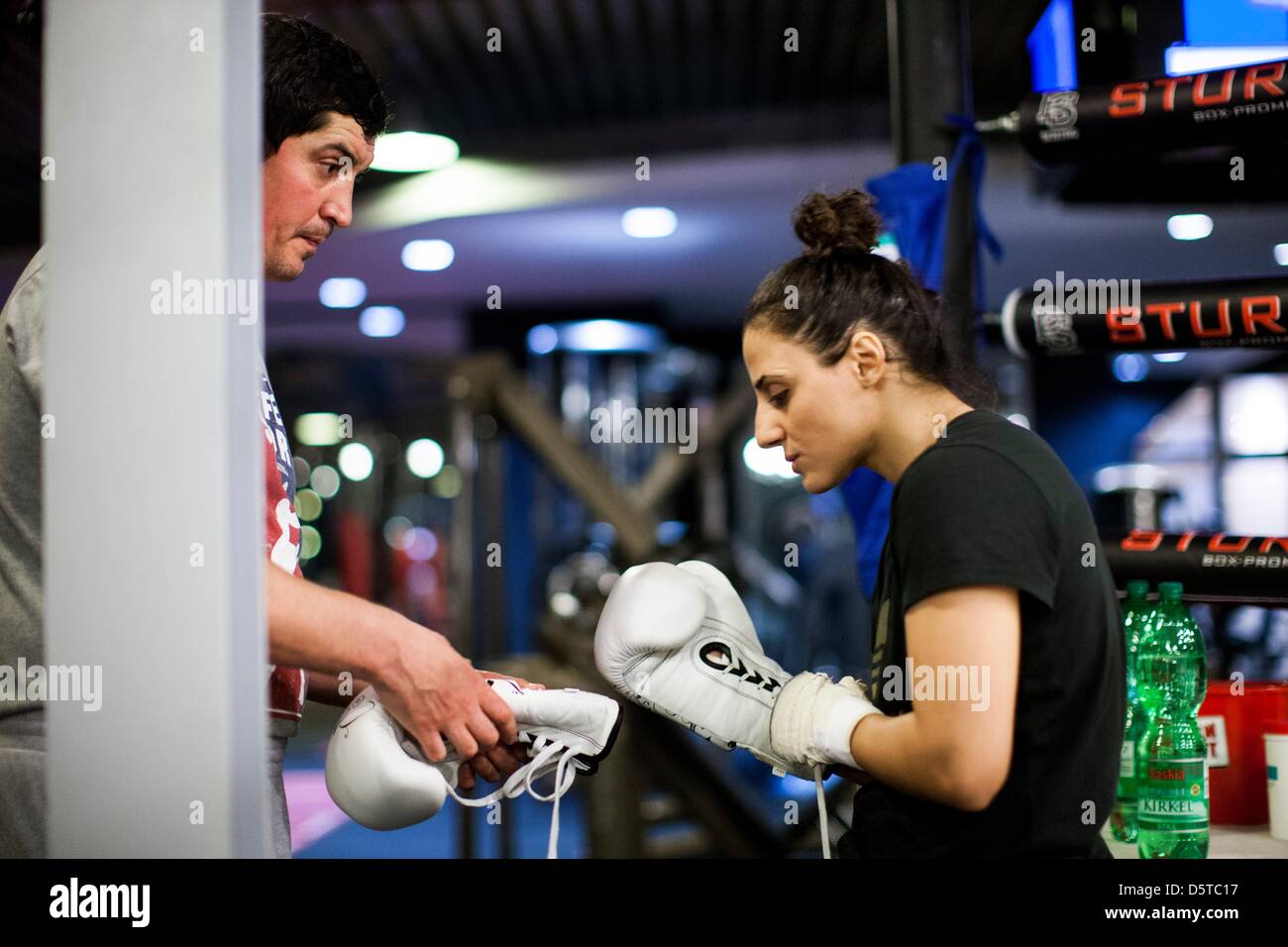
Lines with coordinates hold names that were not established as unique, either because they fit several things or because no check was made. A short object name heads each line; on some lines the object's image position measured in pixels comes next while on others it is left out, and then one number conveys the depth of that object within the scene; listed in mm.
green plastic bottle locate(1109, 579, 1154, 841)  2029
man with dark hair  1523
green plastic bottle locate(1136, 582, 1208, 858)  1761
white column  1374
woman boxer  1350
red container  2088
